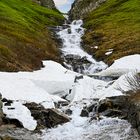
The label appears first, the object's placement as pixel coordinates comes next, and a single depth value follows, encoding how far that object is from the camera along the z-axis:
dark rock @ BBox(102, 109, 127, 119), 21.86
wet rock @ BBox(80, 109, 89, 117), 23.32
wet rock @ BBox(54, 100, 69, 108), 25.41
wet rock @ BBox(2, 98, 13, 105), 23.53
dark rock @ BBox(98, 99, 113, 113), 23.15
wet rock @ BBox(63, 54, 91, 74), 41.77
